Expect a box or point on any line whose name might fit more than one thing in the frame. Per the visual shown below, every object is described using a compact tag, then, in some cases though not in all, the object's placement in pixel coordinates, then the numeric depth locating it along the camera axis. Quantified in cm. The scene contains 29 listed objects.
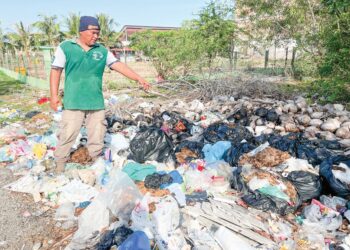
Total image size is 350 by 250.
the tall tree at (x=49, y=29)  3256
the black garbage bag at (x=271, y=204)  305
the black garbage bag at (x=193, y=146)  456
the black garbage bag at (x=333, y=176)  311
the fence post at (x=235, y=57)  1246
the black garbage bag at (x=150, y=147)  445
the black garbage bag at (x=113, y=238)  256
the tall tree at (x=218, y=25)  1290
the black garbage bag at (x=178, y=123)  579
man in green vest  367
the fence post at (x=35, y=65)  1453
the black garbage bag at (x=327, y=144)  433
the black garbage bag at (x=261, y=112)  610
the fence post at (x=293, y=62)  1321
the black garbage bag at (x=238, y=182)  338
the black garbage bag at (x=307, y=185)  324
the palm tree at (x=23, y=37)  3005
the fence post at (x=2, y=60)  2533
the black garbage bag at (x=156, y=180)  354
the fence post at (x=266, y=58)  1468
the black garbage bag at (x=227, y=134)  503
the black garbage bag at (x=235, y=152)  411
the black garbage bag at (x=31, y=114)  783
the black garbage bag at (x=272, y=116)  590
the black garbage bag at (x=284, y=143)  415
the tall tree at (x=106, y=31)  3588
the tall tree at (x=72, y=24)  3331
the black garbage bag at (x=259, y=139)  471
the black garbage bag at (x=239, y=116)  627
